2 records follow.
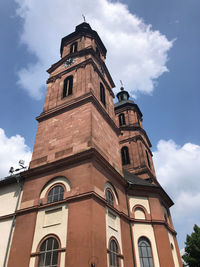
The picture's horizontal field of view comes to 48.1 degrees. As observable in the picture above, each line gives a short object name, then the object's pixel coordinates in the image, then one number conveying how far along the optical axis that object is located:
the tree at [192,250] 25.73
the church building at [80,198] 12.19
